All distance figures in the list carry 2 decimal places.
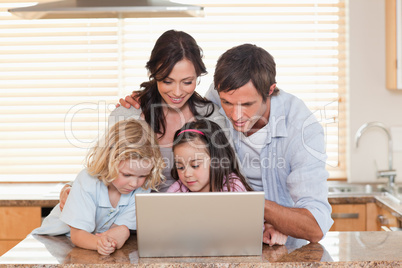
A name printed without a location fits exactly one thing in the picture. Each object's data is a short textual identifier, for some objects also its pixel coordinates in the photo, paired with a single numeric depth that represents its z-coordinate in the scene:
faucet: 3.24
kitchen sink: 3.15
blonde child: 1.67
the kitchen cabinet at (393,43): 3.12
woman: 1.94
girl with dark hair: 1.94
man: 1.64
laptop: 1.40
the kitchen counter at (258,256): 1.41
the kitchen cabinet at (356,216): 2.92
